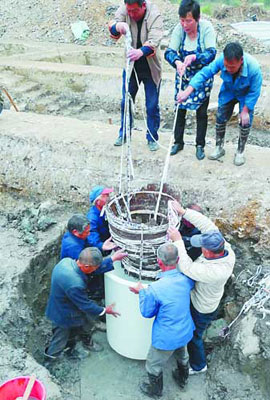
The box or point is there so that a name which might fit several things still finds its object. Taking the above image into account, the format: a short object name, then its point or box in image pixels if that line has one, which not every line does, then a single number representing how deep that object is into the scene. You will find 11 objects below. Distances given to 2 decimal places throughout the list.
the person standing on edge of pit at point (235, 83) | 4.30
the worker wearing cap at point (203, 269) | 3.62
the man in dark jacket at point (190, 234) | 4.24
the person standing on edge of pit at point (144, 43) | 4.63
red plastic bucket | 3.23
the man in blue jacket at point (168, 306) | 3.59
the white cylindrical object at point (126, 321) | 4.12
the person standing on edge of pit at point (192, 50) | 4.49
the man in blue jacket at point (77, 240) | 4.05
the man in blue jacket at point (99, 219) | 4.34
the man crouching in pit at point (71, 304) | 3.81
